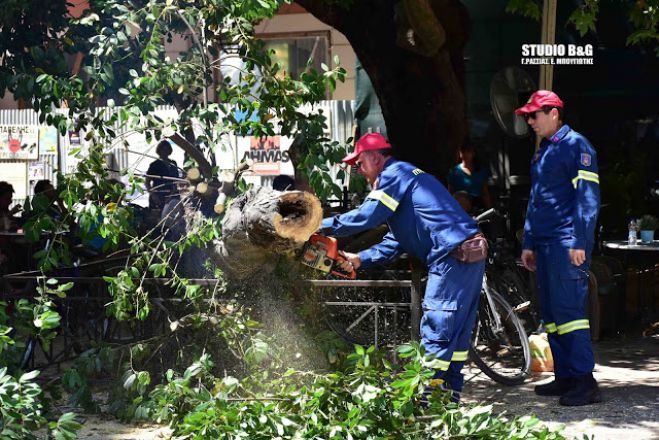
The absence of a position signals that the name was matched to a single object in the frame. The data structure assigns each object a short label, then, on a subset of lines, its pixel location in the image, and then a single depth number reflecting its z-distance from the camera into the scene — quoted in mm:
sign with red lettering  31164
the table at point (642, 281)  16632
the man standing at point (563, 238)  11552
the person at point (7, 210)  19093
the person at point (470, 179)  18344
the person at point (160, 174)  13258
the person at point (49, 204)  11277
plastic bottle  15695
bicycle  11302
